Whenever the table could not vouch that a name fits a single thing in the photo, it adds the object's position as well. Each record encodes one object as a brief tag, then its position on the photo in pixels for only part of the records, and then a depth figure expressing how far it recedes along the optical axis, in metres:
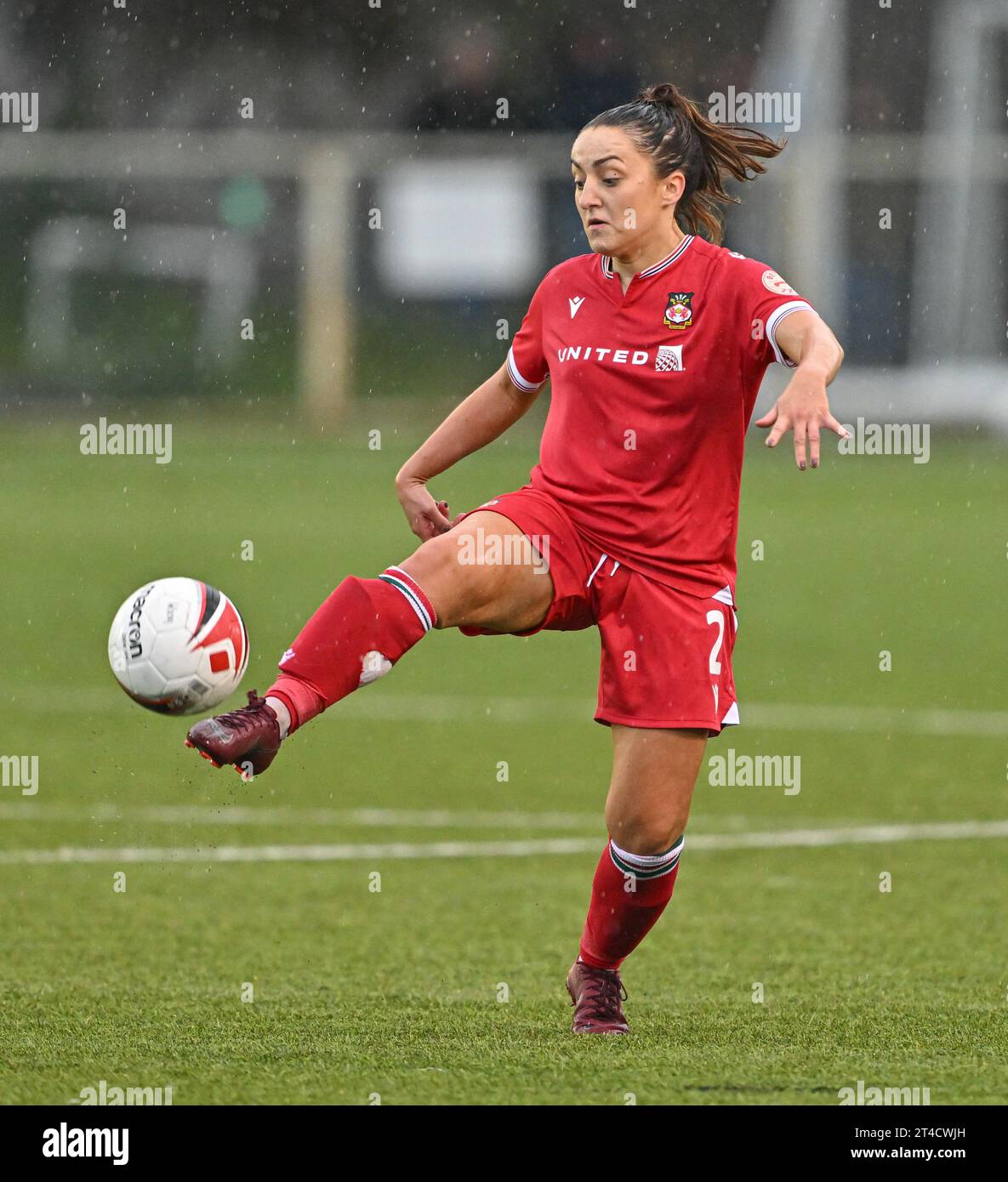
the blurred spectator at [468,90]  28.31
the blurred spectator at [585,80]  27.75
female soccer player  5.02
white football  4.77
